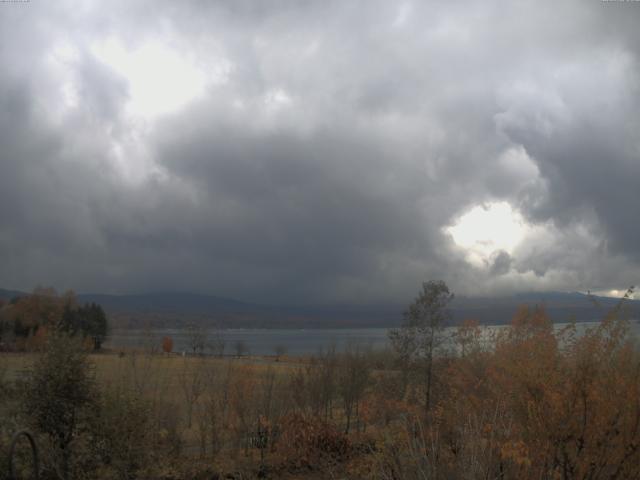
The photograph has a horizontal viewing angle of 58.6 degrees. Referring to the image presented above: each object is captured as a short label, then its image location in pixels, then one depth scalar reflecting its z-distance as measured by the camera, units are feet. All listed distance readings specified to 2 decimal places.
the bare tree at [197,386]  68.64
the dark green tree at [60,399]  48.34
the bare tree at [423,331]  86.57
